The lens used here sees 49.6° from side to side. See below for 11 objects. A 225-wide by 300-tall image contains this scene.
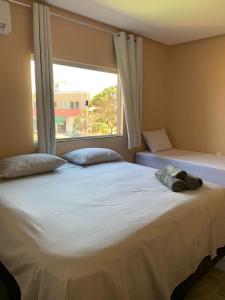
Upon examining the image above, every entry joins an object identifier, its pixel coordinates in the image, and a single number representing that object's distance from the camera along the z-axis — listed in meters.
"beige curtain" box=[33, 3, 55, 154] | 2.54
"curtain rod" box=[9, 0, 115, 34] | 2.49
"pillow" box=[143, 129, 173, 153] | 3.92
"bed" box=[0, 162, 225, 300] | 1.08
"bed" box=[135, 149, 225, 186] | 3.02
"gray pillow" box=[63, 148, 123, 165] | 2.75
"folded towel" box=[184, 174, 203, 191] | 1.97
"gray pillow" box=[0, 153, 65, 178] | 2.20
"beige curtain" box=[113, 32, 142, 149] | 3.38
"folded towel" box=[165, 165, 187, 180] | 2.03
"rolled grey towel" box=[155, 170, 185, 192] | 1.93
